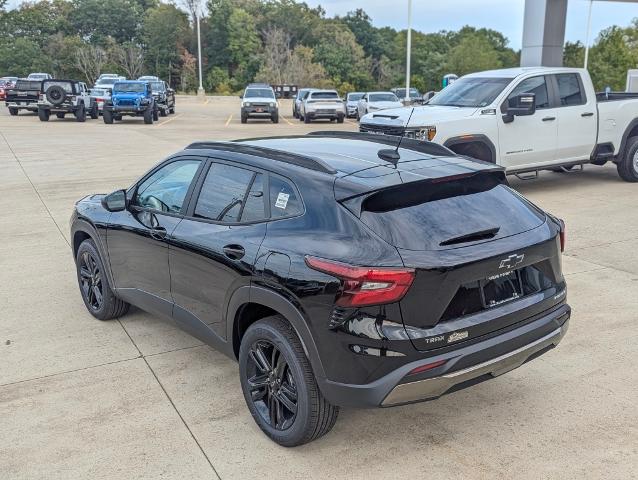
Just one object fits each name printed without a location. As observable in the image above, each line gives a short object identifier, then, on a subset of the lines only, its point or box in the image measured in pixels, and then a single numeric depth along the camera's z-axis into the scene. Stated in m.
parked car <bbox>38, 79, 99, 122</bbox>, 28.17
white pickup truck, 9.67
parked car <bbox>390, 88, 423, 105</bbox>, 40.06
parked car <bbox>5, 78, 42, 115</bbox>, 30.33
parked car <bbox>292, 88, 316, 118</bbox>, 32.22
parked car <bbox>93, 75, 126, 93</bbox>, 33.33
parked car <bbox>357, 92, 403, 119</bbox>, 28.98
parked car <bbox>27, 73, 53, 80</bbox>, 47.91
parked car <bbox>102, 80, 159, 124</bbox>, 27.34
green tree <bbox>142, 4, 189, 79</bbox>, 81.25
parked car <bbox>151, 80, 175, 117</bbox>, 31.23
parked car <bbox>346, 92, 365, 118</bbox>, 33.28
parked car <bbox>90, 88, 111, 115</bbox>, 30.69
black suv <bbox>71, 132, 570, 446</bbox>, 2.94
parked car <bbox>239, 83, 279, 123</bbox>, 29.08
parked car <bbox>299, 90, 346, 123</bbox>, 29.44
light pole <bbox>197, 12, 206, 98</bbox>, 59.71
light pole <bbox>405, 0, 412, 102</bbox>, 34.53
